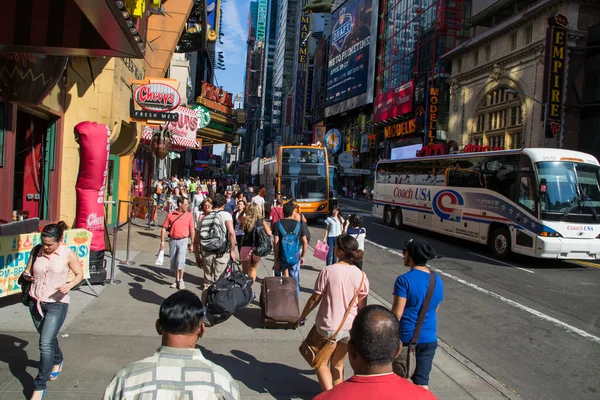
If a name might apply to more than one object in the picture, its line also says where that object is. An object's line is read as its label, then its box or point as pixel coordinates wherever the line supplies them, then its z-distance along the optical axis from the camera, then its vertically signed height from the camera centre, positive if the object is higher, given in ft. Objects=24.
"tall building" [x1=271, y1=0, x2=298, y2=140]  422.00 +116.32
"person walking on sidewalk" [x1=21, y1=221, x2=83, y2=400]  14.34 -3.55
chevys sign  45.19 +7.68
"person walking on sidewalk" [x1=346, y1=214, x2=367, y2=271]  29.19 -2.48
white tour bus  42.39 -0.34
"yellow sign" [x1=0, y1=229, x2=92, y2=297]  22.63 -4.18
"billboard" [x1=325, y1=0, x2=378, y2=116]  210.18 +62.72
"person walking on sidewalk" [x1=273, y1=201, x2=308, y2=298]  23.43 -2.93
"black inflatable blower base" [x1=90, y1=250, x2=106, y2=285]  27.50 -5.53
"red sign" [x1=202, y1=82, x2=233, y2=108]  107.04 +20.46
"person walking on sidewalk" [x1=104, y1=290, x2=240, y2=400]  6.90 -2.87
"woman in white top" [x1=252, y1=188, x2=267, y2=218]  46.97 -1.61
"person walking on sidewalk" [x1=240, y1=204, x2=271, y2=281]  27.27 -3.24
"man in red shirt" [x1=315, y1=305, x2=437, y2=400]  6.70 -2.58
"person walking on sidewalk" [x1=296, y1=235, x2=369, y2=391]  13.56 -3.34
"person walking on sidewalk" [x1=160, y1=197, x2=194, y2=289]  27.91 -3.46
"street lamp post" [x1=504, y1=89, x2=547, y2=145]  93.56 +18.14
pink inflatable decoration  26.68 -0.19
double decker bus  74.84 +1.25
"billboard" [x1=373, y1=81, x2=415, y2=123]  162.81 +32.17
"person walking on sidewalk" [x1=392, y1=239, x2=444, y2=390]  12.80 -3.16
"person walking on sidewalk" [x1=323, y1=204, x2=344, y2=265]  34.09 -3.07
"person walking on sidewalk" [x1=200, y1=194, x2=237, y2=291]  22.53 -2.93
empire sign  92.94 +25.28
